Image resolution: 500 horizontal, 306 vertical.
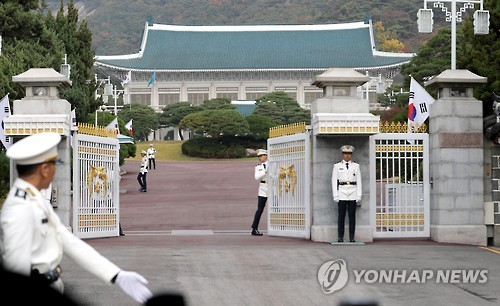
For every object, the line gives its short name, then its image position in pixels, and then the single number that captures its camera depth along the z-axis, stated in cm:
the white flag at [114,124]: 3778
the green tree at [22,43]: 2948
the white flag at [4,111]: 2074
